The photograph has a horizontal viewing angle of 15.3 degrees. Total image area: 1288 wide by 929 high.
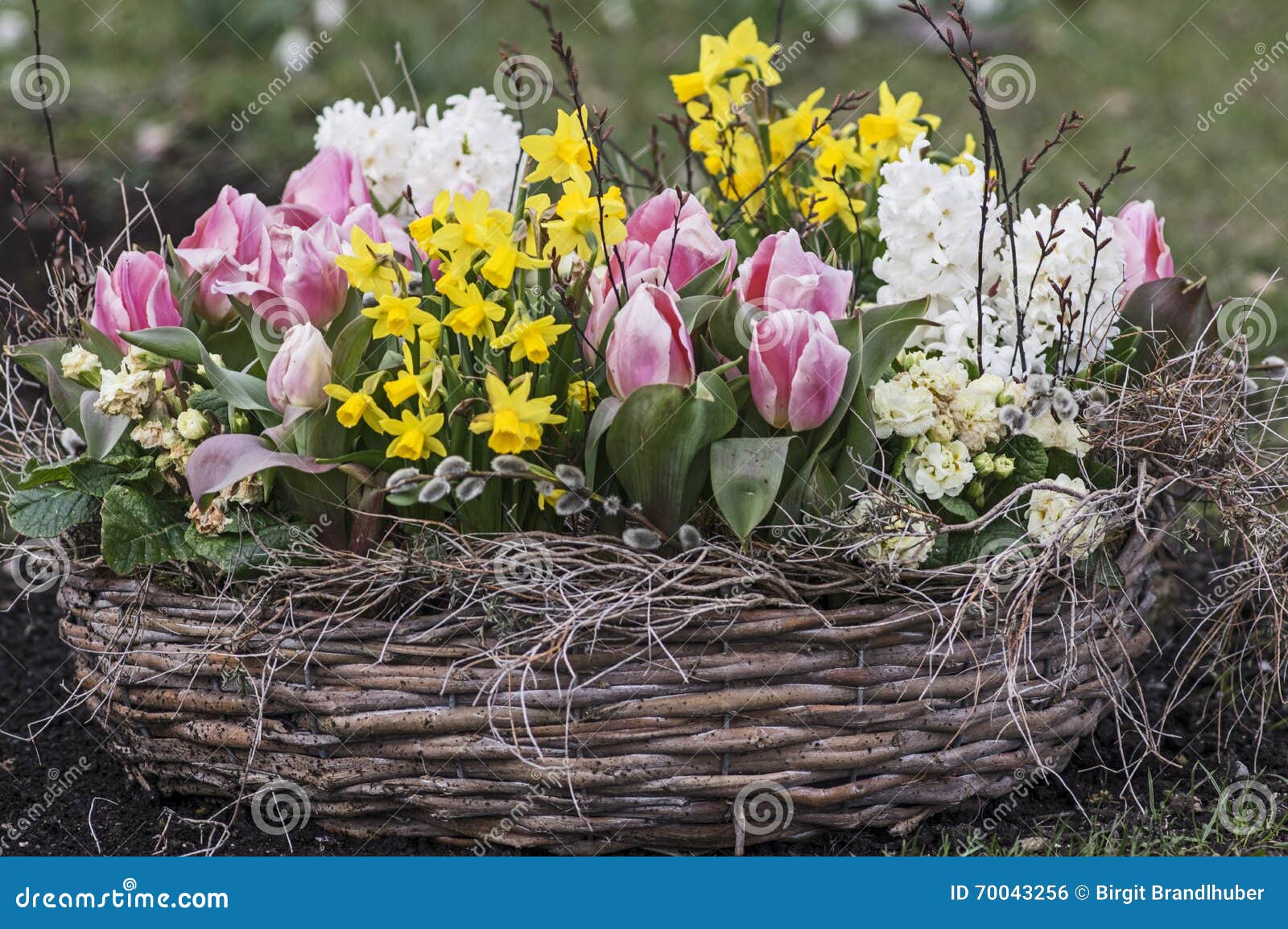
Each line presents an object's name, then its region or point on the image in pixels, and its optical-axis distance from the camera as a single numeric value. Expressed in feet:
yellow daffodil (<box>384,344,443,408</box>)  7.29
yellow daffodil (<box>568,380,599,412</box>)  7.47
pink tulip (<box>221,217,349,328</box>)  7.45
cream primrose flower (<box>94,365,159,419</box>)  7.47
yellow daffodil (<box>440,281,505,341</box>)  7.29
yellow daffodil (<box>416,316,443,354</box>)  7.31
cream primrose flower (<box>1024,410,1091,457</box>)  7.52
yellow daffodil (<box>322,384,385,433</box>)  7.28
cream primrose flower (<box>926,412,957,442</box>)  7.46
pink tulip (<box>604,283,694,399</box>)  7.29
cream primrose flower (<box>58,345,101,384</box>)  7.56
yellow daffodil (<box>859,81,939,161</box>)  8.01
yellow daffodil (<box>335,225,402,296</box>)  7.35
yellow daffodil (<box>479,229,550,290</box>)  7.28
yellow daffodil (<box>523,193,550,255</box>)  7.41
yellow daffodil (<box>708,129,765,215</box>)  8.16
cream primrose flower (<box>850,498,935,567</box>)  7.36
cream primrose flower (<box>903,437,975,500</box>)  7.46
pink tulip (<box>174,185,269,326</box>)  7.59
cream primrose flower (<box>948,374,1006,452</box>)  7.48
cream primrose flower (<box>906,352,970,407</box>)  7.50
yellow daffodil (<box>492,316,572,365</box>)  7.28
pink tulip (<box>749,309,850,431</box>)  7.29
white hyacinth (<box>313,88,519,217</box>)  8.12
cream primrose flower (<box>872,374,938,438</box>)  7.45
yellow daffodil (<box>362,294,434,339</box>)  7.28
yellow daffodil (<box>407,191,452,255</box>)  7.32
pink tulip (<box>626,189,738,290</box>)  7.51
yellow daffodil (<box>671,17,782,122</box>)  8.02
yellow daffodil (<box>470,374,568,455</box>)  7.22
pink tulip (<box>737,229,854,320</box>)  7.42
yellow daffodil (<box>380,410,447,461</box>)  7.27
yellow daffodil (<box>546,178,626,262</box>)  7.35
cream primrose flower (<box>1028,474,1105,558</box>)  7.39
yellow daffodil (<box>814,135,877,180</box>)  7.94
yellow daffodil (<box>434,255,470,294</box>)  7.28
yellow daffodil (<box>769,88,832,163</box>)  8.03
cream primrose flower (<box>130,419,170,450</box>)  7.49
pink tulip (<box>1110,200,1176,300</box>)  7.84
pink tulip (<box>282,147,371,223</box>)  7.91
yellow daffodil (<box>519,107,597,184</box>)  7.38
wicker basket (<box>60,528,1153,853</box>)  7.35
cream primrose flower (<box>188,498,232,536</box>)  7.45
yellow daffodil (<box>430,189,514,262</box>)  7.28
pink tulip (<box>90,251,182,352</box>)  7.58
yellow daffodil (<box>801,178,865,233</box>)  7.87
